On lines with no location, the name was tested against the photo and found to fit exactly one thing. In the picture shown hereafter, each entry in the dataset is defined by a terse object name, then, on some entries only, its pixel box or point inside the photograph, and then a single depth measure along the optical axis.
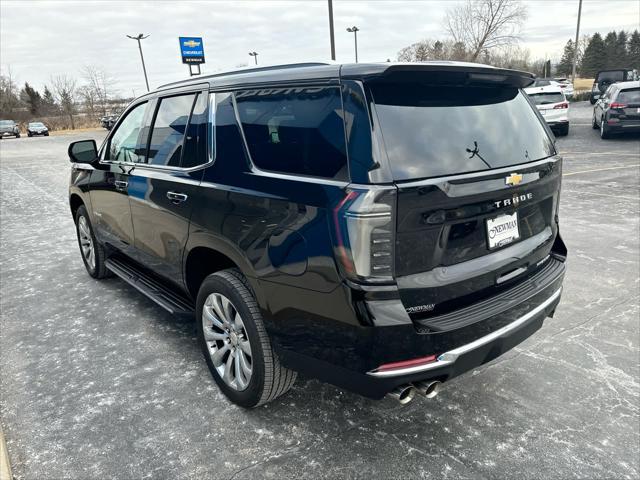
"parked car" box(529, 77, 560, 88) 19.98
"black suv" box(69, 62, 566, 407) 2.03
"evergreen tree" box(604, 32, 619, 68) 83.75
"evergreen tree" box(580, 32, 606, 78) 86.25
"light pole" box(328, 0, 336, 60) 17.72
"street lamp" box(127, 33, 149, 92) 43.72
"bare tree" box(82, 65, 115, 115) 60.47
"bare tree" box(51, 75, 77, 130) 58.00
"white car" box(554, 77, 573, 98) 34.10
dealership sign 38.71
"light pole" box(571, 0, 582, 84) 40.25
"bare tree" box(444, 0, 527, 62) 43.72
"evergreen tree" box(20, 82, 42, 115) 67.99
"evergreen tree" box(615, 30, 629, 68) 82.19
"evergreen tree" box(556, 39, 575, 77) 93.81
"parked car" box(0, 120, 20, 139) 42.69
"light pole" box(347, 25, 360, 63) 42.69
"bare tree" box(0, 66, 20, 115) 61.00
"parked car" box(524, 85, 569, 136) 15.80
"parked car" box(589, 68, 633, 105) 28.23
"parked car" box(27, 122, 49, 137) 44.06
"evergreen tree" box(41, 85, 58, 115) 62.77
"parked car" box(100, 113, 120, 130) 39.56
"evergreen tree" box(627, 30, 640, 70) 81.06
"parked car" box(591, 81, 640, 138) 13.76
